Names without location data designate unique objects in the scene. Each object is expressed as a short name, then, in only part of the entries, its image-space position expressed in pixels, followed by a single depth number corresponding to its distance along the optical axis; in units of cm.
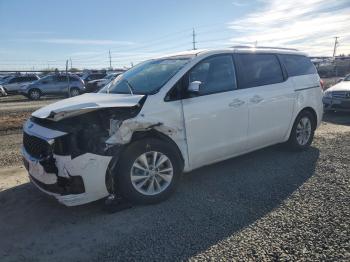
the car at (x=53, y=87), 2366
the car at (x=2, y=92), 2603
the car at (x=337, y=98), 1065
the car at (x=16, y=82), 2833
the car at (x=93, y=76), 3211
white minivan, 381
